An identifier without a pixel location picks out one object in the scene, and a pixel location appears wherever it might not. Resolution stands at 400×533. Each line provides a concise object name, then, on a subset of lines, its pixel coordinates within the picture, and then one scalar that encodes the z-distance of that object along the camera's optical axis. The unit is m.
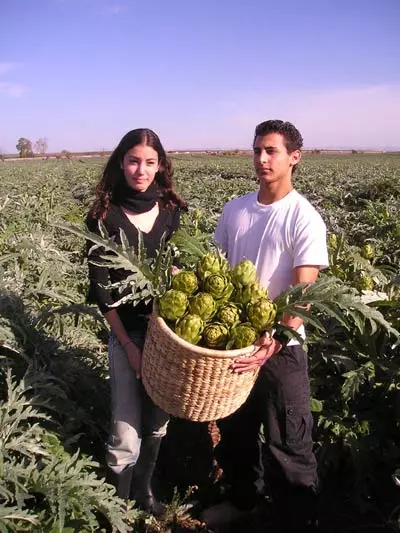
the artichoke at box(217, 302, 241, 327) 1.98
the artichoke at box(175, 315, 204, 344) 1.91
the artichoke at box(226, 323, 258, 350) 1.92
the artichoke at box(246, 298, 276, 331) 1.95
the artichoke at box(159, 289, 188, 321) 1.96
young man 2.30
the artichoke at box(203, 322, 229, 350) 1.93
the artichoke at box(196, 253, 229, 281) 2.06
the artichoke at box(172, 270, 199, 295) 2.02
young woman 2.36
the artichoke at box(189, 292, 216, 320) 1.96
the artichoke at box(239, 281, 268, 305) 2.02
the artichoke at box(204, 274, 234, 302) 2.00
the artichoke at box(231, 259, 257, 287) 2.06
